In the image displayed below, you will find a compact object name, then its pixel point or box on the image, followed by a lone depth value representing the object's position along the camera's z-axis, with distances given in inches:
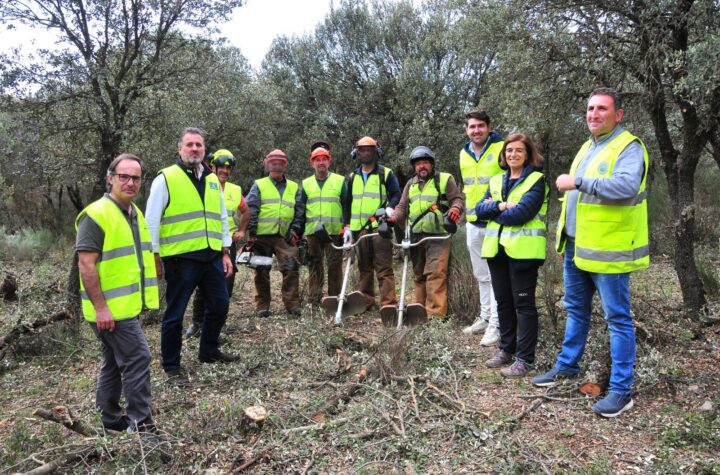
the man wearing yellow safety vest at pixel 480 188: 198.7
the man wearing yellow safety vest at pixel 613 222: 131.5
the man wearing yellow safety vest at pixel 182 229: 173.3
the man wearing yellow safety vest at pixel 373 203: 242.4
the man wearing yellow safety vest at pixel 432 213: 225.6
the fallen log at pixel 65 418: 117.6
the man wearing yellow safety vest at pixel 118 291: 123.9
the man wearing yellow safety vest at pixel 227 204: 233.0
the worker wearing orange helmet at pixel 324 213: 255.9
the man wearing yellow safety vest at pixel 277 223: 260.2
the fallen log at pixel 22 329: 197.9
